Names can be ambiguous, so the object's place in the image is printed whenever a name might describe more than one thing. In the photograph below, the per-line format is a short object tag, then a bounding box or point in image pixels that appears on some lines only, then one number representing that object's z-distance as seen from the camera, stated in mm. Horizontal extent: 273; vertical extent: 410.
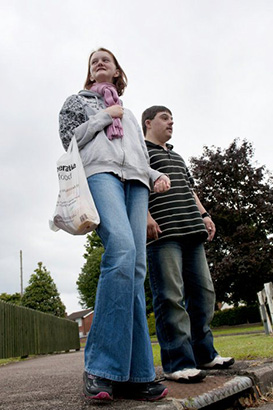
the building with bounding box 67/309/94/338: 62094
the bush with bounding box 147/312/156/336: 27609
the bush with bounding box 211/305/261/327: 26141
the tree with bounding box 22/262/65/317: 25438
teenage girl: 1930
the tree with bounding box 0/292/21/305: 38906
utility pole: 40156
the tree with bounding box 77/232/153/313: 36094
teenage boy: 2592
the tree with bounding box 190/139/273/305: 21703
